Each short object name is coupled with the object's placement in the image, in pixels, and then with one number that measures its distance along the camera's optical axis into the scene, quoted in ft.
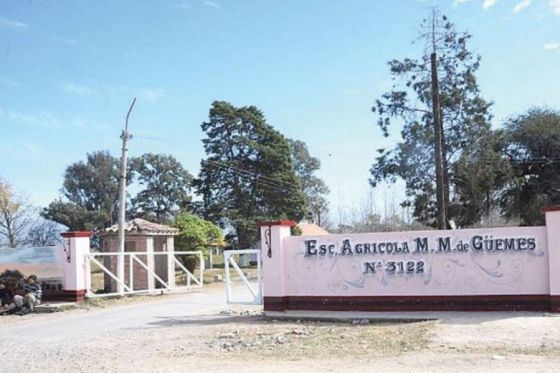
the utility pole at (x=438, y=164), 85.32
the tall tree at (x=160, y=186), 260.83
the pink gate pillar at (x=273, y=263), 53.88
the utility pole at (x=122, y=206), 80.22
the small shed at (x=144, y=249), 89.25
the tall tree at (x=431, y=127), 110.01
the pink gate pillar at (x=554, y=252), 46.65
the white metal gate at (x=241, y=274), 55.47
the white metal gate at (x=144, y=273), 73.82
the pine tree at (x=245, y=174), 188.65
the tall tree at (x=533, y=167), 129.89
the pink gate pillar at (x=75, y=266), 71.56
